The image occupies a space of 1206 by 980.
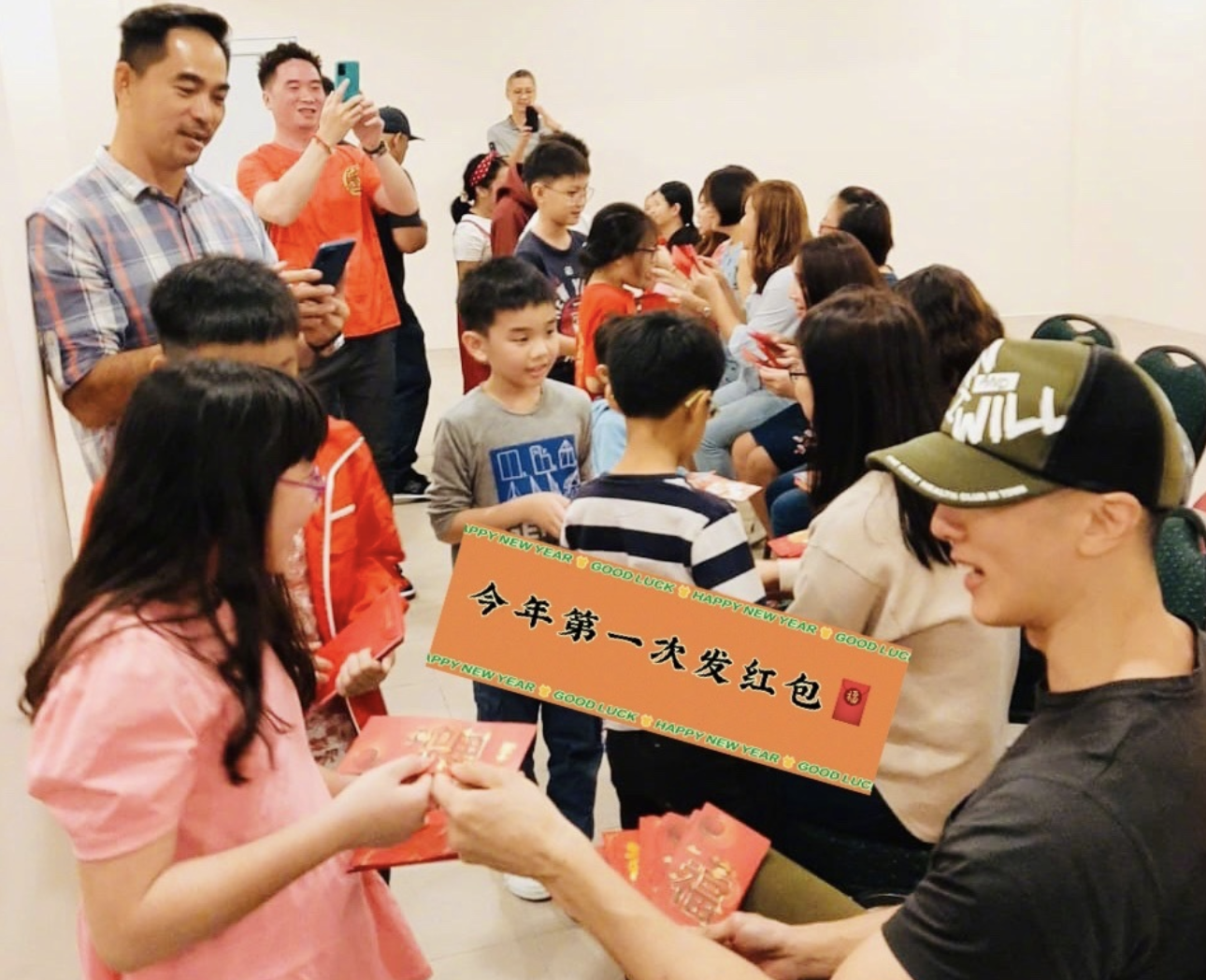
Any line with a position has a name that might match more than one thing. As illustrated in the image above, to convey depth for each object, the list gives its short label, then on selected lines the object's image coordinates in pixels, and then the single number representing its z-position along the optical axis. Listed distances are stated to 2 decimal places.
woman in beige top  1.53
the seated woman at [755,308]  3.55
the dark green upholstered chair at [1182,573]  1.79
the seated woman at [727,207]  4.50
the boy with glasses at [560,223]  3.67
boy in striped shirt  1.72
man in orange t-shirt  3.37
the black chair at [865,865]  1.61
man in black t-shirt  0.80
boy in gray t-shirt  2.29
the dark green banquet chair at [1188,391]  2.35
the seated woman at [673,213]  5.31
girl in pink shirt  0.95
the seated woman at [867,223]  3.65
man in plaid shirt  1.86
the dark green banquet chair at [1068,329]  2.75
